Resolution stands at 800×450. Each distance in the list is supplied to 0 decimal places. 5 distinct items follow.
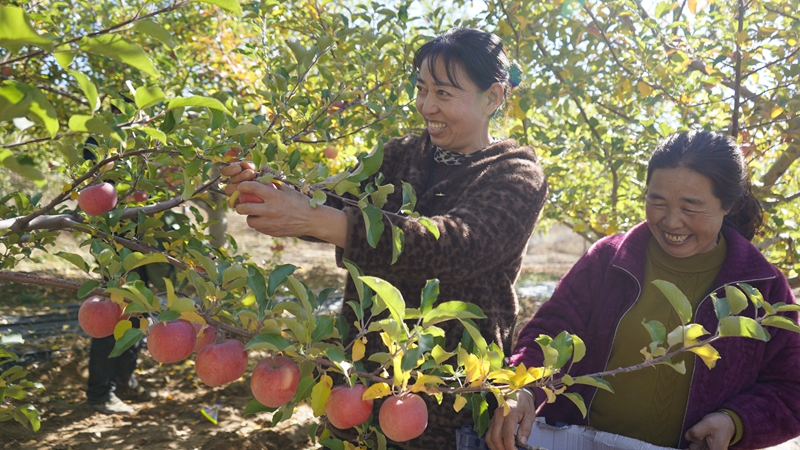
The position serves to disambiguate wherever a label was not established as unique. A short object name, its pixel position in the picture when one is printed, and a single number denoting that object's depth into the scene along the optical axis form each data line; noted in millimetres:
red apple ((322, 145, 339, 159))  2746
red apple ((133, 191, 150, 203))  1880
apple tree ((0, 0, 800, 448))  812
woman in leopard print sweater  1171
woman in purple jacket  1442
